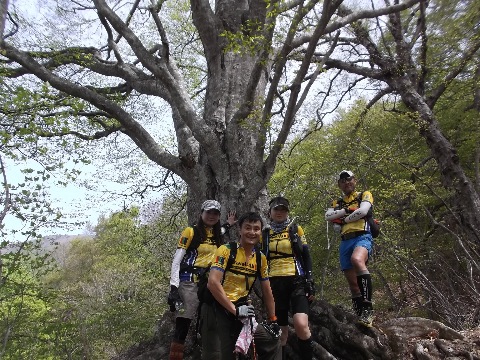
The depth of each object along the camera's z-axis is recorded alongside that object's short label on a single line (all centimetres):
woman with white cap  388
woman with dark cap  377
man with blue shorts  406
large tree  423
